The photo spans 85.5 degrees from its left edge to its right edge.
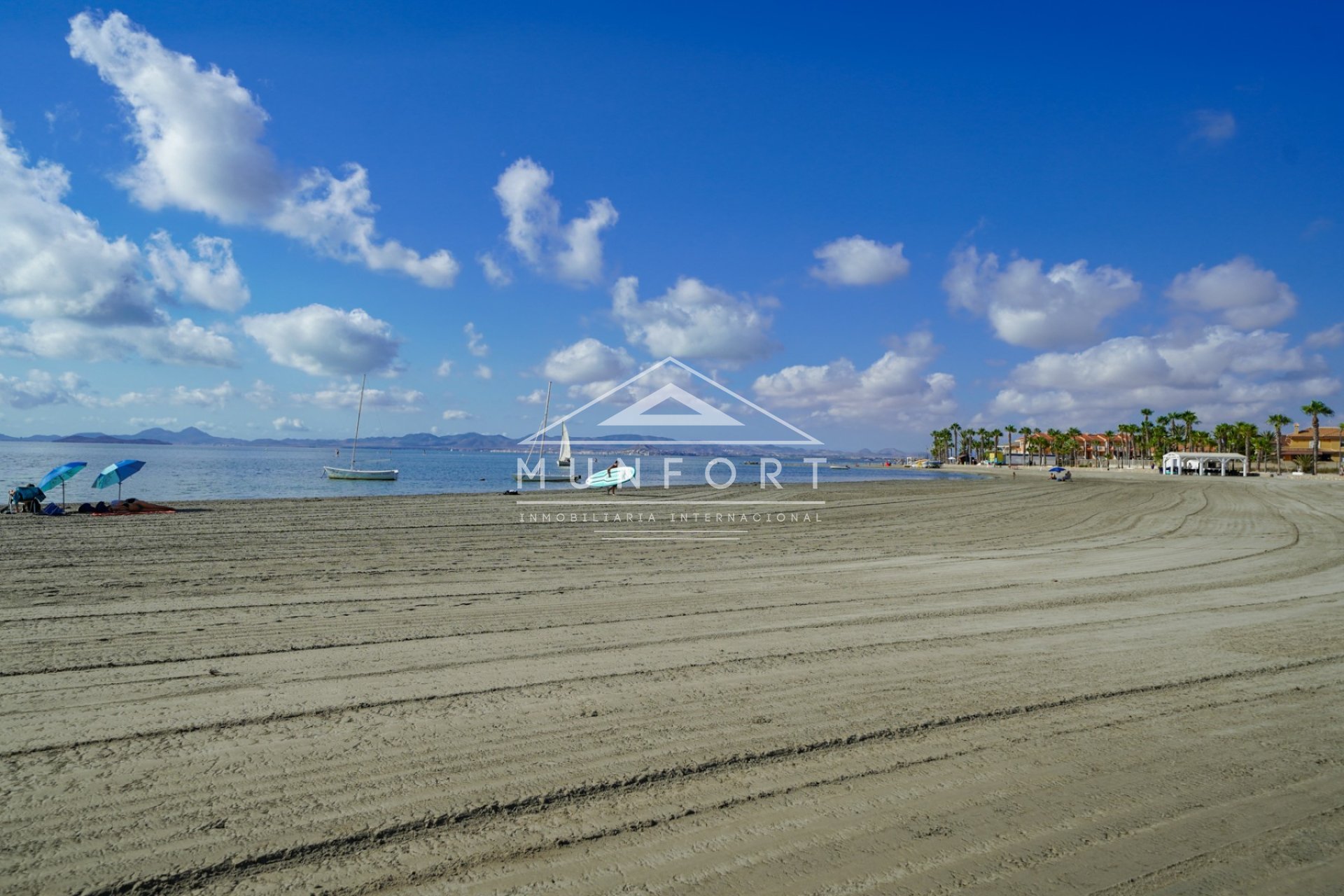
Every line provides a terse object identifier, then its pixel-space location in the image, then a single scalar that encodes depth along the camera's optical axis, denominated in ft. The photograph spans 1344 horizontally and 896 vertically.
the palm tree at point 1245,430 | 304.30
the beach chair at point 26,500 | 60.49
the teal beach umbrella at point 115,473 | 66.74
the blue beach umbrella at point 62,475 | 63.16
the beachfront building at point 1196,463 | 238.89
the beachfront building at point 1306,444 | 328.29
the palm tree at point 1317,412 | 254.57
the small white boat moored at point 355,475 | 182.50
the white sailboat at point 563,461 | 162.81
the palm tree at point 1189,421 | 334.85
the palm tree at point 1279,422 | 278.83
